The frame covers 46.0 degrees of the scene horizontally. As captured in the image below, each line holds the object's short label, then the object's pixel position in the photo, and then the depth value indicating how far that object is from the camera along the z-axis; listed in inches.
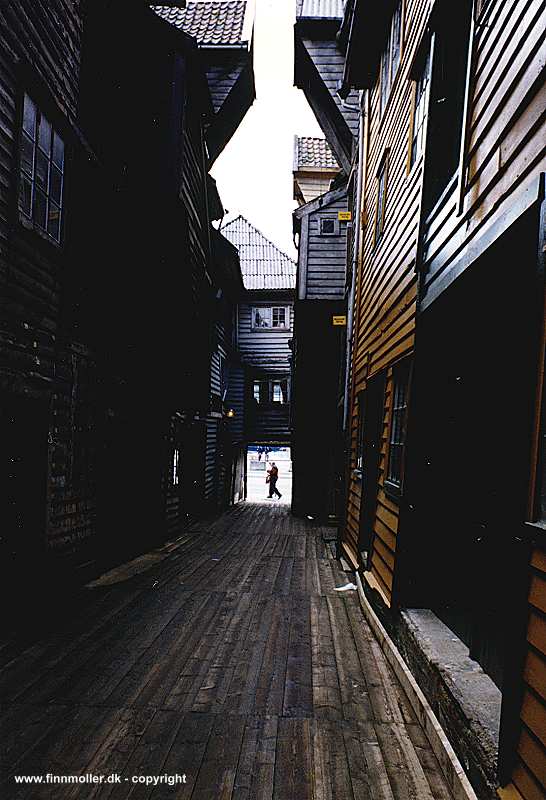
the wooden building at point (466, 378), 105.2
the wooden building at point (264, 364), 1059.9
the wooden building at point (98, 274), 254.2
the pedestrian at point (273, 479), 1098.1
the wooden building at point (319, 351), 626.5
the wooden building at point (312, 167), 900.6
